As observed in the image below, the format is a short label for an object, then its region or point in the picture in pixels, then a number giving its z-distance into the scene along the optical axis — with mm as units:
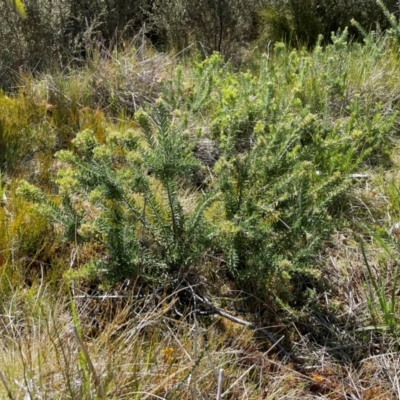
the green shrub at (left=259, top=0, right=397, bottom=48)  4523
